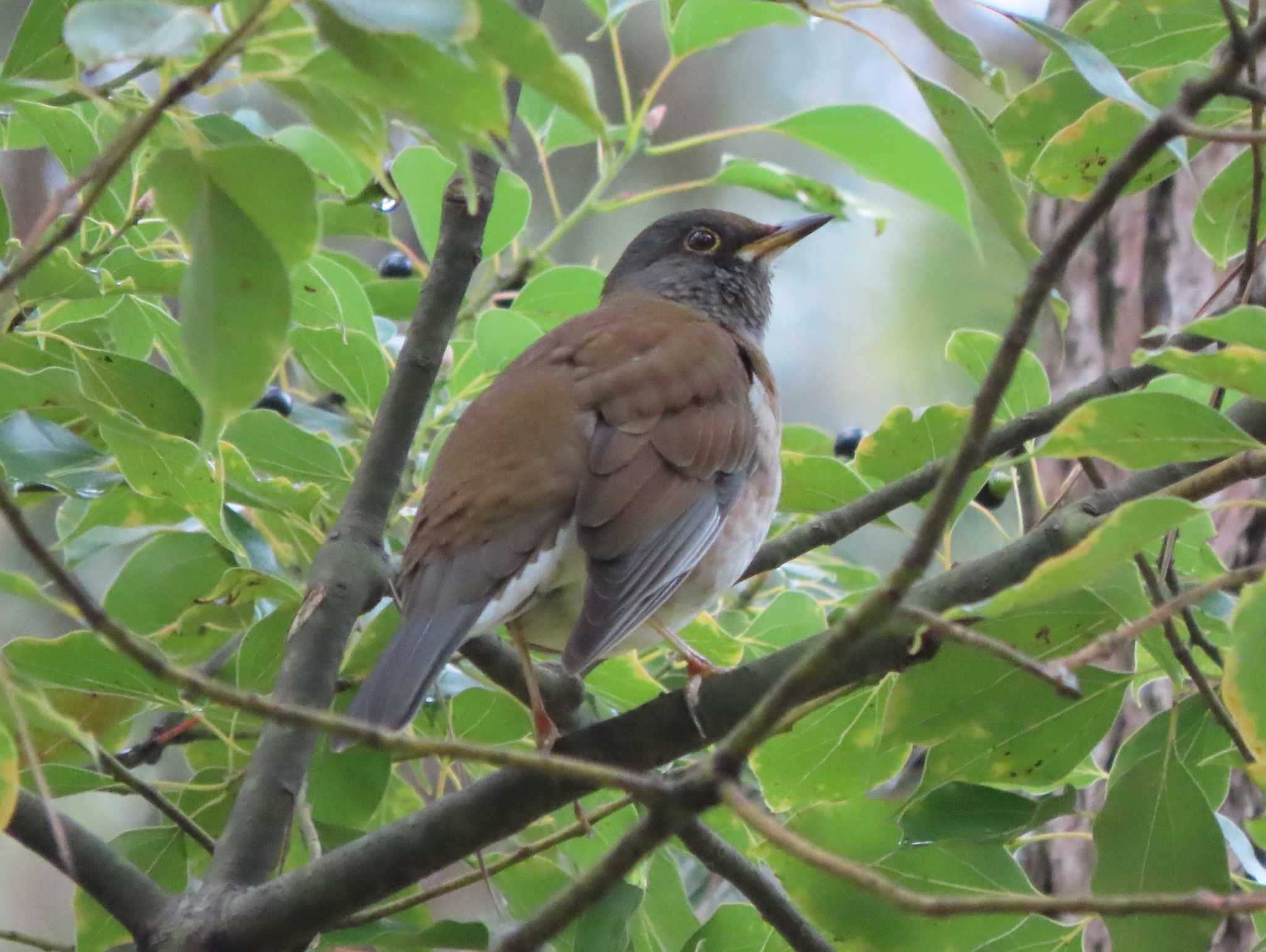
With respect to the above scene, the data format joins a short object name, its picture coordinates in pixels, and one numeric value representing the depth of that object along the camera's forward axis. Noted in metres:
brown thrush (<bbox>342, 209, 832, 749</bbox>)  6.27
